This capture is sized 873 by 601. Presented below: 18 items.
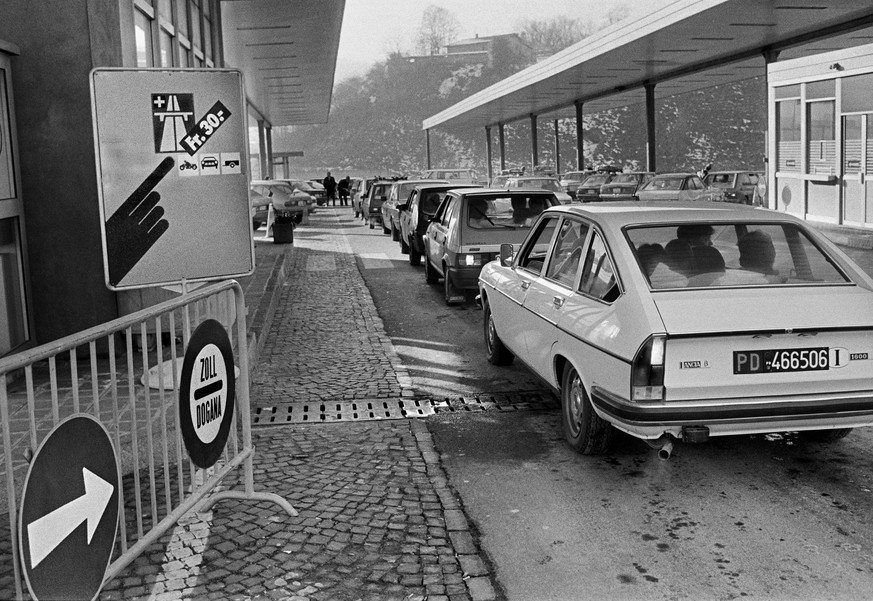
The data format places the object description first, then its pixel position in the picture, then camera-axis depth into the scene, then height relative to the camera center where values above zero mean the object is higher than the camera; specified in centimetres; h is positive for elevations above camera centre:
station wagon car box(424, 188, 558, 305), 1248 -59
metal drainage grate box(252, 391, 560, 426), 744 -173
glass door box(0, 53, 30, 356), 796 -34
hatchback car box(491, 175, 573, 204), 2799 -12
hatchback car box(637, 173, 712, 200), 3009 -47
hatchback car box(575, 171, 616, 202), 4359 -46
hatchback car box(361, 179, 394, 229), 3178 -52
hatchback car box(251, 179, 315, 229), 3034 -33
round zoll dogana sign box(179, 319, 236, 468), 467 -99
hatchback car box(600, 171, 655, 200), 3962 -49
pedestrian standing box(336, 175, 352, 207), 5282 -14
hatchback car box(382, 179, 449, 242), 2411 -38
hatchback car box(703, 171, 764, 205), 3032 -41
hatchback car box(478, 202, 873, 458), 536 -87
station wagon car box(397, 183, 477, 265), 1795 -52
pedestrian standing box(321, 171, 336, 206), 5225 +3
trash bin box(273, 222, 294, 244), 2340 -106
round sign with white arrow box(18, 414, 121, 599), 317 -107
